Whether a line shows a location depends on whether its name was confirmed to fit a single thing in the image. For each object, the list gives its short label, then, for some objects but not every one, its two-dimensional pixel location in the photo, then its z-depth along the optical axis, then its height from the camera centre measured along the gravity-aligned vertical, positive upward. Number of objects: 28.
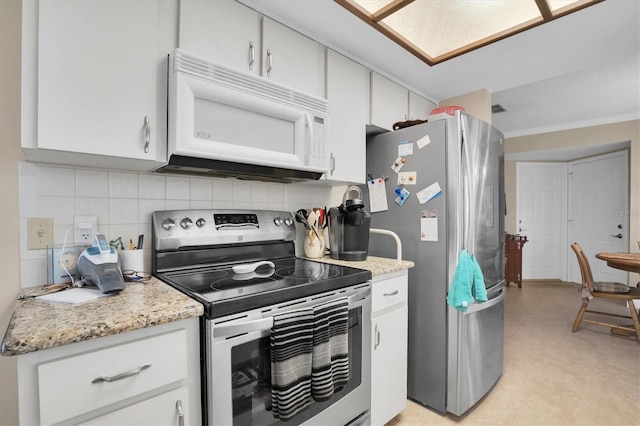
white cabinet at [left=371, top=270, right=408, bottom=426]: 1.55 -0.74
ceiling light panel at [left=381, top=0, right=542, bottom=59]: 1.60 +1.10
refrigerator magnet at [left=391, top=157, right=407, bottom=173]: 1.99 +0.32
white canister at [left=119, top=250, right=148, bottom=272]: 1.28 -0.21
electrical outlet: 1.24 -0.08
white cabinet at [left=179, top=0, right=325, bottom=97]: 1.28 +0.81
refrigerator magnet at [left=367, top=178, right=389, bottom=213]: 2.10 +0.12
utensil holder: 1.89 -0.21
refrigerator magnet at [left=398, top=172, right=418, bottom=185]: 1.93 +0.22
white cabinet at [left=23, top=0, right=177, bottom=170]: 0.94 +0.45
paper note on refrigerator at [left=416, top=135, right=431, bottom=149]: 1.86 +0.44
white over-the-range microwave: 1.18 +0.40
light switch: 1.15 -0.09
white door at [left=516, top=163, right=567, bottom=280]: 5.28 -0.10
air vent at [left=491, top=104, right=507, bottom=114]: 3.74 +1.32
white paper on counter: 0.95 -0.28
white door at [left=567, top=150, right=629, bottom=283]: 4.42 +0.06
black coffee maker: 1.80 -0.12
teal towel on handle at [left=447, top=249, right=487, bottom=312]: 1.69 -0.42
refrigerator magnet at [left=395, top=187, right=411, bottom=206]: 1.97 +0.11
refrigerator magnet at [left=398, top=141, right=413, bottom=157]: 1.95 +0.42
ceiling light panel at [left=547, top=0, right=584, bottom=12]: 1.55 +1.09
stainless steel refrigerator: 1.77 -0.16
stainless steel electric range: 0.97 -0.31
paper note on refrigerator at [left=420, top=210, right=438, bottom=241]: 1.83 -0.09
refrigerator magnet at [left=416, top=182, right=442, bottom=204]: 1.82 +0.12
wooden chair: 2.86 -0.80
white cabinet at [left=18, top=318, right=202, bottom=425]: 0.71 -0.45
